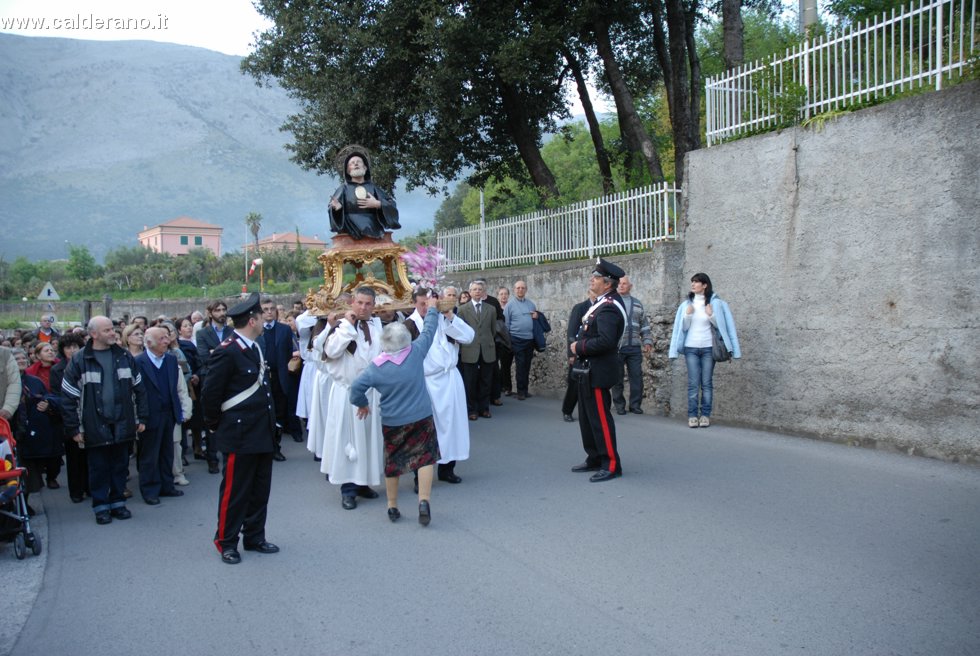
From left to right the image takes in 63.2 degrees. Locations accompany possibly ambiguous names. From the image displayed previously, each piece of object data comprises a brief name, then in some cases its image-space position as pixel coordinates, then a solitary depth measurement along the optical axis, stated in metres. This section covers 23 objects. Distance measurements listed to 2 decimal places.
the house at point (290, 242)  122.77
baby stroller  6.09
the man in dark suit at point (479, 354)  12.67
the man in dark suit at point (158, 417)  7.93
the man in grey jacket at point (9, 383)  6.94
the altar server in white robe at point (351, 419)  7.38
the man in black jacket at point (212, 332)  10.01
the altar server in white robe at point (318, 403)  8.30
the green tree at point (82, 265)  99.25
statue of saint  10.04
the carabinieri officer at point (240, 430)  5.79
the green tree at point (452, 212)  76.38
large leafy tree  15.38
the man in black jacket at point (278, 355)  10.77
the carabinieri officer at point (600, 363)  7.79
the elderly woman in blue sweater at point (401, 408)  6.58
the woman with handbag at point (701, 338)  10.16
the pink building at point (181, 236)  149.00
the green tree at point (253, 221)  95.71
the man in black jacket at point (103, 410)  7.14
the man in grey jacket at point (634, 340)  11.73
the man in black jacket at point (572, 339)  9.39
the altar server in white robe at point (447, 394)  8.12
